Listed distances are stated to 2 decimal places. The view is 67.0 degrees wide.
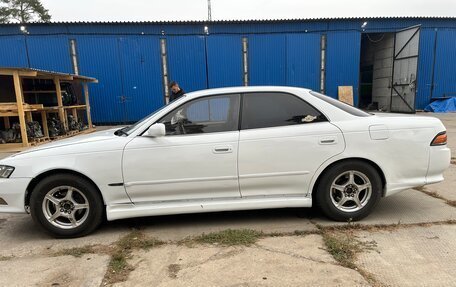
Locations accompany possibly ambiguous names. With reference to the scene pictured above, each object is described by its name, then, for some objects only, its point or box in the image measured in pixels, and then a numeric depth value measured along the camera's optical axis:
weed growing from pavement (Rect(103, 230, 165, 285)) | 2.91
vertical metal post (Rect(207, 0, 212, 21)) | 36.83
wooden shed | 9.83
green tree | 36.69
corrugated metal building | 15.23
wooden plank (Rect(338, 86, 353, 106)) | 16.67
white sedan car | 3.65
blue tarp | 17.59
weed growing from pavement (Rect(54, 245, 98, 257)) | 3.35
